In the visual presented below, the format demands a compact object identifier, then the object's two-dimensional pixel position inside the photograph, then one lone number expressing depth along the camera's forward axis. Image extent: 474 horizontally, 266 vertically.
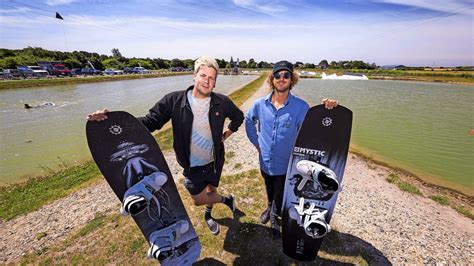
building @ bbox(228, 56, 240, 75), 101.38
